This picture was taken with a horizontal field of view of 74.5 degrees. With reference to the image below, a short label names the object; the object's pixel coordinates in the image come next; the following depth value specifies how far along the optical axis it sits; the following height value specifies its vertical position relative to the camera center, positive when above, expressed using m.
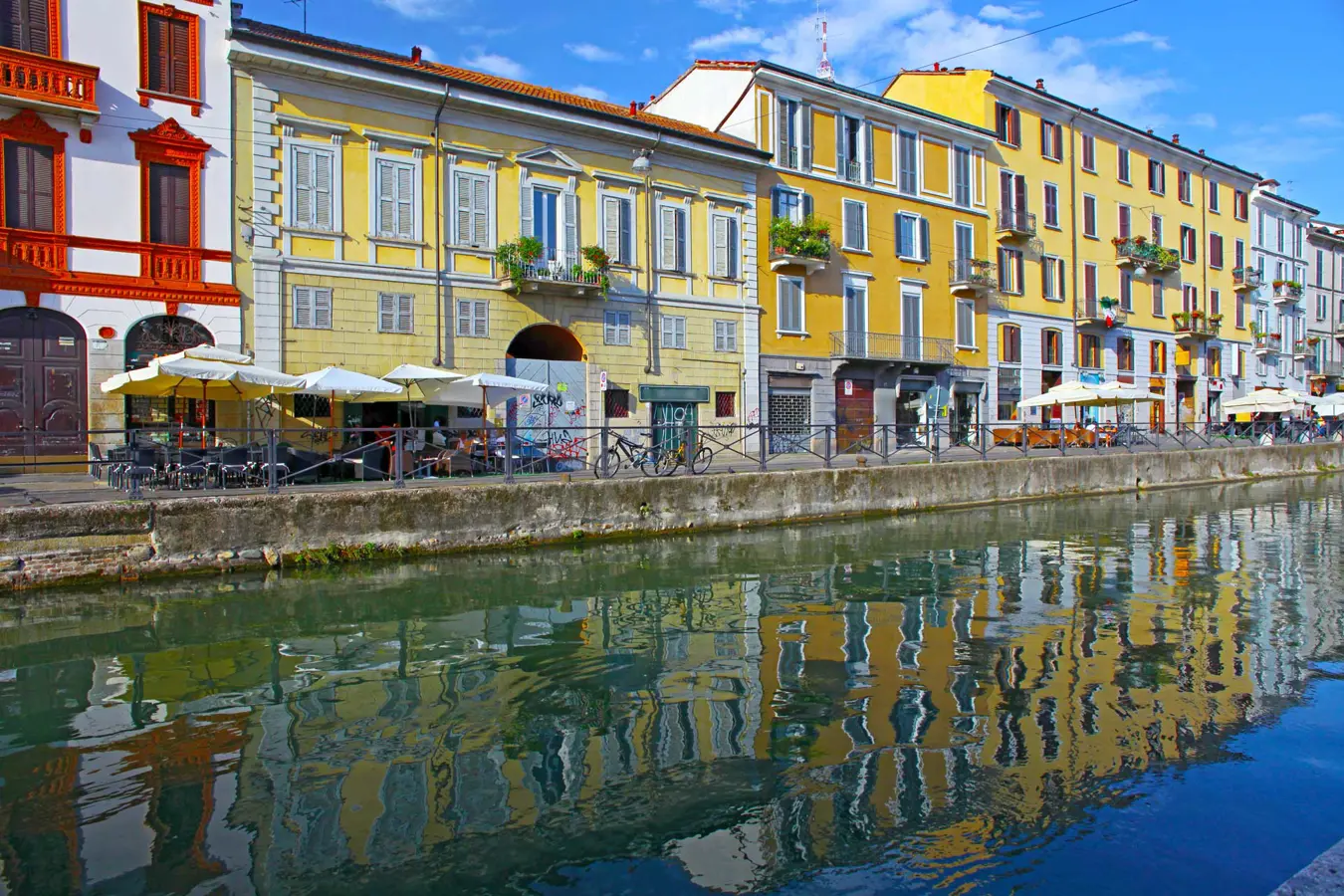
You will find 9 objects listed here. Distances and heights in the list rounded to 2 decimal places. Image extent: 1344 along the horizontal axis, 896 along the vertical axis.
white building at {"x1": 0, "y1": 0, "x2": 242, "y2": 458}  14.98 +4.17
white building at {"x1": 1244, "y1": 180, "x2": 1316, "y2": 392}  43.66 +7.06
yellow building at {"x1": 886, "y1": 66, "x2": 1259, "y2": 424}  31.45 +7.31
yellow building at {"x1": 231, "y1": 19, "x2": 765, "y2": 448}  17.38 +4.54
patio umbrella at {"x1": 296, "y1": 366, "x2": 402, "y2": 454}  14.09 +0.85
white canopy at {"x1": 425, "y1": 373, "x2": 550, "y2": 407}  15.98 +0.87
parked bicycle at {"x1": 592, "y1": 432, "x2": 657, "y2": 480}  14.41 -0.43
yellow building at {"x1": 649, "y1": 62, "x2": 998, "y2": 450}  24.98 +5.72
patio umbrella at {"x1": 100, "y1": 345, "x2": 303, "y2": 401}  12.81 +0.89
